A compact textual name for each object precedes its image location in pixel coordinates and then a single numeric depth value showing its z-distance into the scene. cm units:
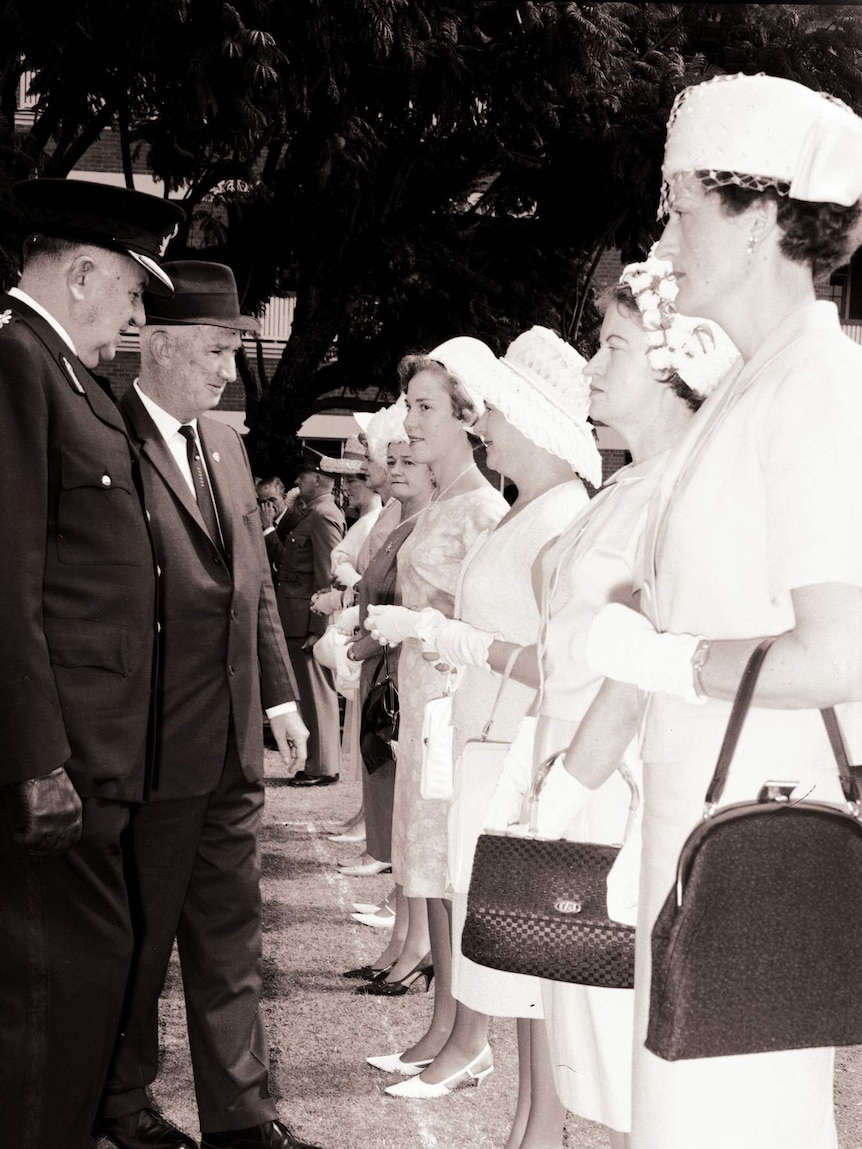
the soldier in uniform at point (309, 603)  1024
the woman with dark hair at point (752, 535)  167
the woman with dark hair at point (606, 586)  255
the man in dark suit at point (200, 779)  359
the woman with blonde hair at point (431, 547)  465
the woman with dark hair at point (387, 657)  539
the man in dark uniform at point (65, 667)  287
